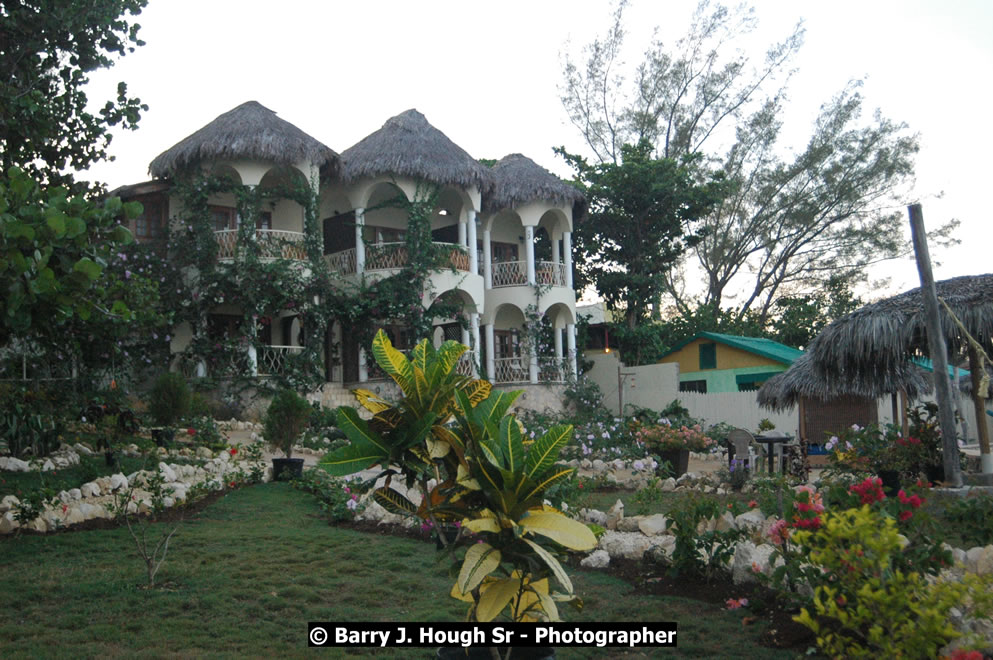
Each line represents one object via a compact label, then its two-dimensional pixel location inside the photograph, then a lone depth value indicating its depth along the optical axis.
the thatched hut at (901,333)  9.62
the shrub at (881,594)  2.78
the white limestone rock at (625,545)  6.28
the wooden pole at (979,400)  9.45
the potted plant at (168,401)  13.09
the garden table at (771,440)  11.62
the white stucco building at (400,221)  18.30
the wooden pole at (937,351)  7.95
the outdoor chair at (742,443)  11.67
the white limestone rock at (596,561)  6.15
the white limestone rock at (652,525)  6.86
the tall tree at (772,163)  29.38
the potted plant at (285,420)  11.66
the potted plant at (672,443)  12.57
